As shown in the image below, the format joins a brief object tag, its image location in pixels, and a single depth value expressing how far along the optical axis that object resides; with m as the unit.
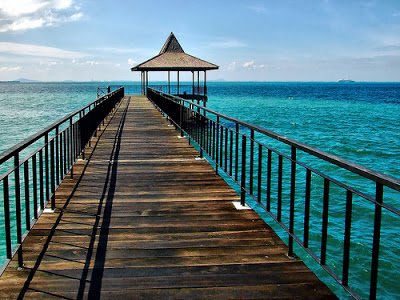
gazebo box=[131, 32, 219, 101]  32.25
